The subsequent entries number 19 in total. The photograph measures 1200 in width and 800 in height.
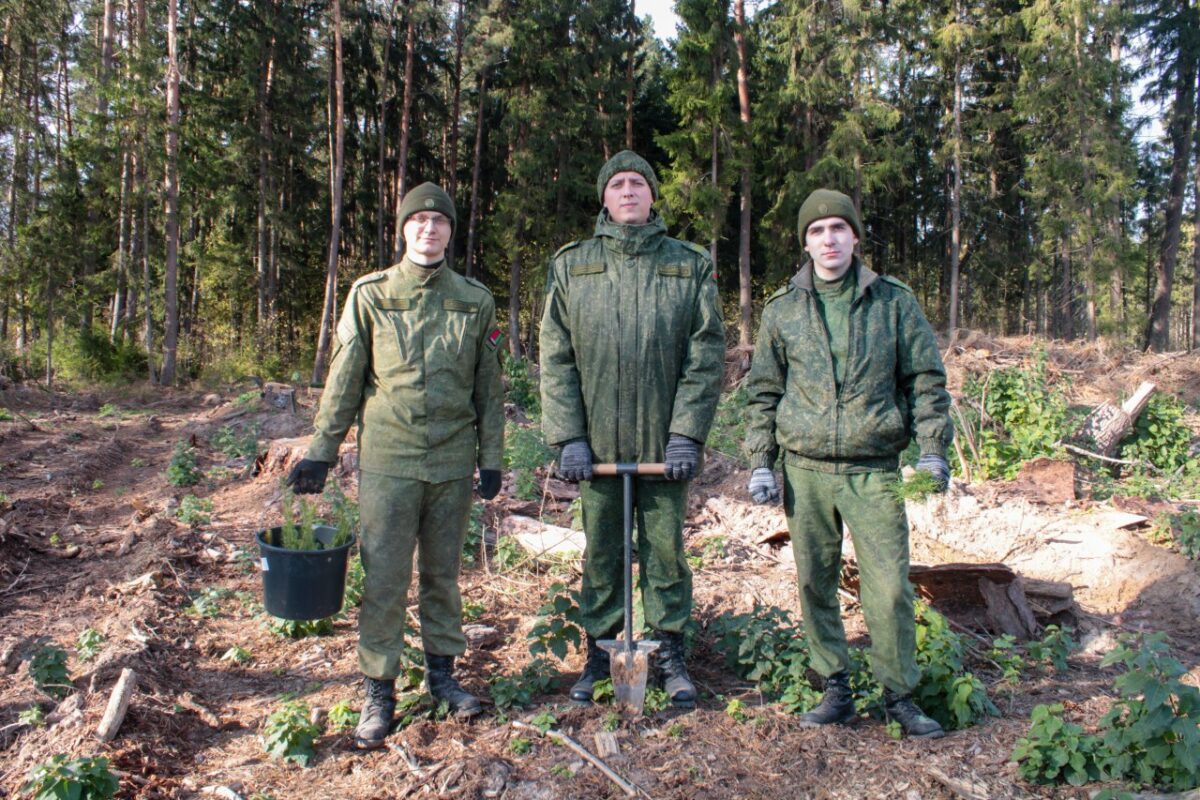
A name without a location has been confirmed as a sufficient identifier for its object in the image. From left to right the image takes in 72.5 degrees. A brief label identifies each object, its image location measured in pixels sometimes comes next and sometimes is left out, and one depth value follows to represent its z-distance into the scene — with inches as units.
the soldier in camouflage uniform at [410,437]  133.7
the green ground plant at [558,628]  148.3
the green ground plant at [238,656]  169.3
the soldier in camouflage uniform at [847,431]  129.7
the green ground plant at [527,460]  282.5
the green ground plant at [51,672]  141.7
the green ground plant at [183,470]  340.5
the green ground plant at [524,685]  139.1
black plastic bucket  129.4
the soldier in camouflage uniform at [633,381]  138.3
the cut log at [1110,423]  325.4
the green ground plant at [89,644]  161.0
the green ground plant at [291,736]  125.7
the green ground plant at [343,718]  134.7
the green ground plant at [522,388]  540.5
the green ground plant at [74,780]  102.5
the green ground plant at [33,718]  131.3
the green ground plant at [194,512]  260.4
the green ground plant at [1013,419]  311.6
